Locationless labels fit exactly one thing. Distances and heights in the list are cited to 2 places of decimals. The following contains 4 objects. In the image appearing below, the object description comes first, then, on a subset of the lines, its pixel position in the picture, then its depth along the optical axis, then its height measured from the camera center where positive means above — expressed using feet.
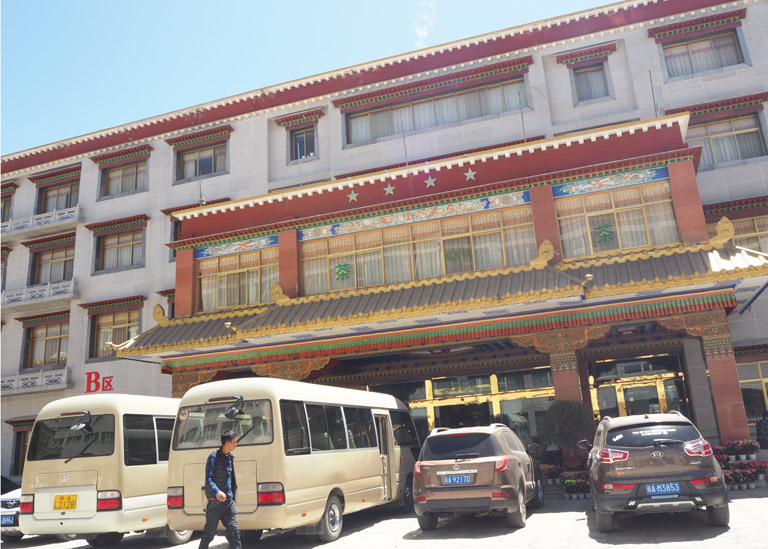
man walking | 25.18 -2.52
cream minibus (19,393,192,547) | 34.12 -1.87
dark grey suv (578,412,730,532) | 27.53 -3.21
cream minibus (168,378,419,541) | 29.86 -1.42
